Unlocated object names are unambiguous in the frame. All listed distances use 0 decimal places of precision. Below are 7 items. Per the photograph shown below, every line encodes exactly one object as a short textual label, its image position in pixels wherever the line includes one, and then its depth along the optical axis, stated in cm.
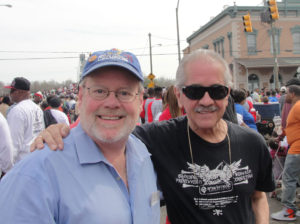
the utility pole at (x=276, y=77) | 1845
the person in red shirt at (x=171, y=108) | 450
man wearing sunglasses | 176
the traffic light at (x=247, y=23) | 1393
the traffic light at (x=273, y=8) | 1273
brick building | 2705
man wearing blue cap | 119
